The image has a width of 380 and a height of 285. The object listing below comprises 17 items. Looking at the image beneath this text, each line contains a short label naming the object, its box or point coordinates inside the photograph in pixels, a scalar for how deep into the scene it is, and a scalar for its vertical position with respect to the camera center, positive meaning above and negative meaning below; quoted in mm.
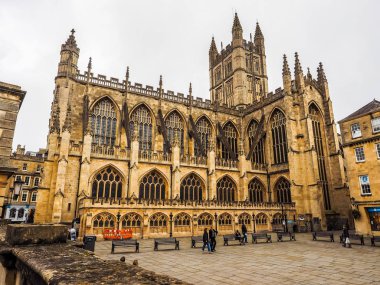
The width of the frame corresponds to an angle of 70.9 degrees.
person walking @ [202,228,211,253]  14078 -1577
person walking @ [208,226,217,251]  14180 -1484
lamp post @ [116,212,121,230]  20728 -497
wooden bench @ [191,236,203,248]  16398 -2002
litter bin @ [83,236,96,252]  12109 -1355
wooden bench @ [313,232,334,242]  18370 -2111
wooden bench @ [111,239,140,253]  13412 -1679
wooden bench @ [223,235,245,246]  17383 -1877
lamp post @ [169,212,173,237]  22345 -882
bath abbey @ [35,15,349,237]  22453 +5174
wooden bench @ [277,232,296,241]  19306 -1960
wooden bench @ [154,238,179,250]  14955 -1852
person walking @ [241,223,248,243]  18320 -1517
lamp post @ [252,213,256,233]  26430 -1058
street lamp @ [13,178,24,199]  12016 +1037
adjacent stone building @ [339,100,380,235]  21250 +3645
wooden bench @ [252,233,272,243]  18259 -1862
